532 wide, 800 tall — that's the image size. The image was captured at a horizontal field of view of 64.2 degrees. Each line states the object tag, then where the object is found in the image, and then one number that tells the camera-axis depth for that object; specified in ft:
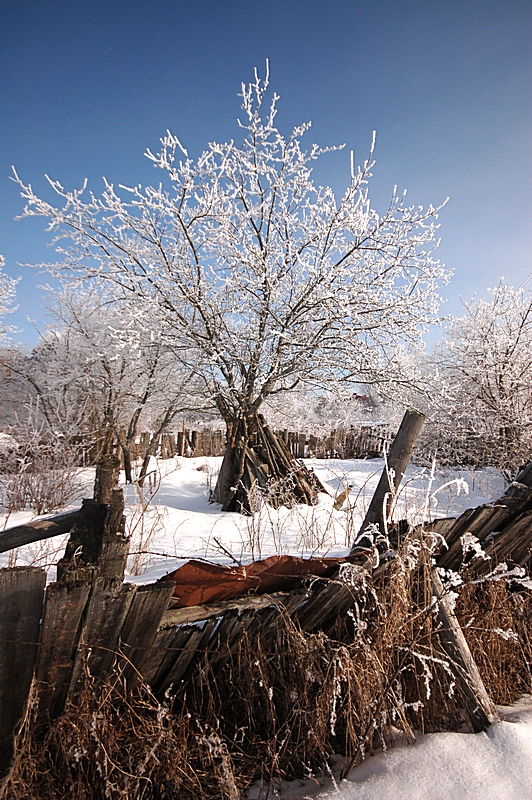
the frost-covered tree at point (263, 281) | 22.43
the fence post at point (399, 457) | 9.46
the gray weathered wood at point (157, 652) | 5.60
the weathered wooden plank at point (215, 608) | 5.73
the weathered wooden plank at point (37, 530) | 5.90
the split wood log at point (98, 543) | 5.38
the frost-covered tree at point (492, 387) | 37.11
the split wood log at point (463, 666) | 6.18
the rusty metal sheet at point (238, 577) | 5.82
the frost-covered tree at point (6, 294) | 54.65
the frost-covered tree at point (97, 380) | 36.01
